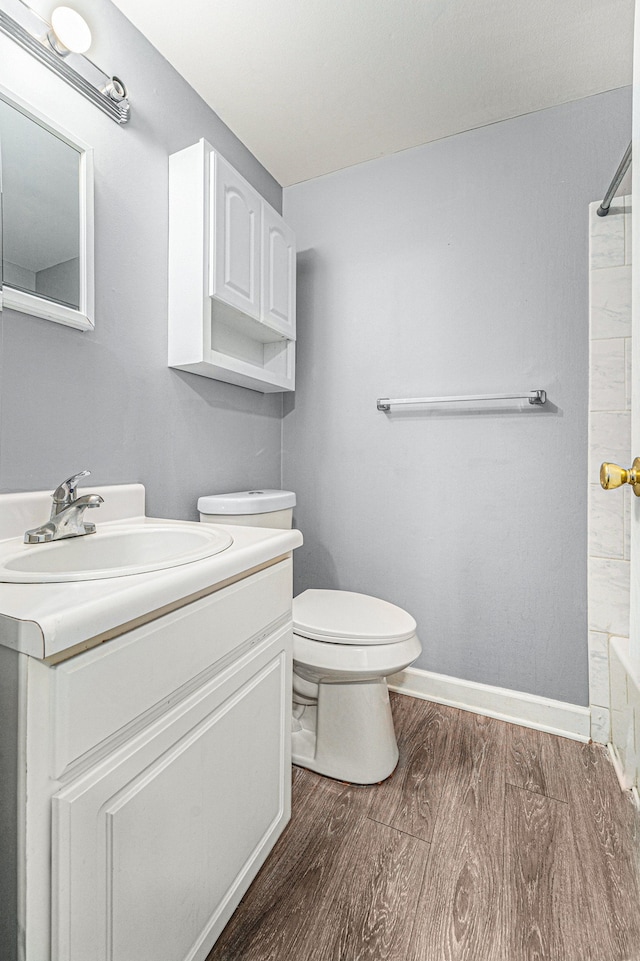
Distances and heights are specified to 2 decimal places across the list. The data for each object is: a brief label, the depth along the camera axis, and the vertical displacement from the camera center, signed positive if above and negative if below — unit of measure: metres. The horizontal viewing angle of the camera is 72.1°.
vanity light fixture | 0.97 +1.02
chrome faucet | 0.92 -0.09
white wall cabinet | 1.36 +0.69
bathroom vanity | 0.52 -0.41
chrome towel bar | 1.56 +0.28
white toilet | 1.29 -0.65
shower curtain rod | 1.20 +0.88
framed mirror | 0.97 +0.60
